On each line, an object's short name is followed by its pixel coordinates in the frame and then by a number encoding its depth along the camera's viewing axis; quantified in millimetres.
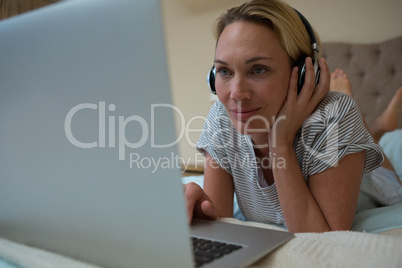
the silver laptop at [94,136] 276
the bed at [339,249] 397
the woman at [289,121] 775
